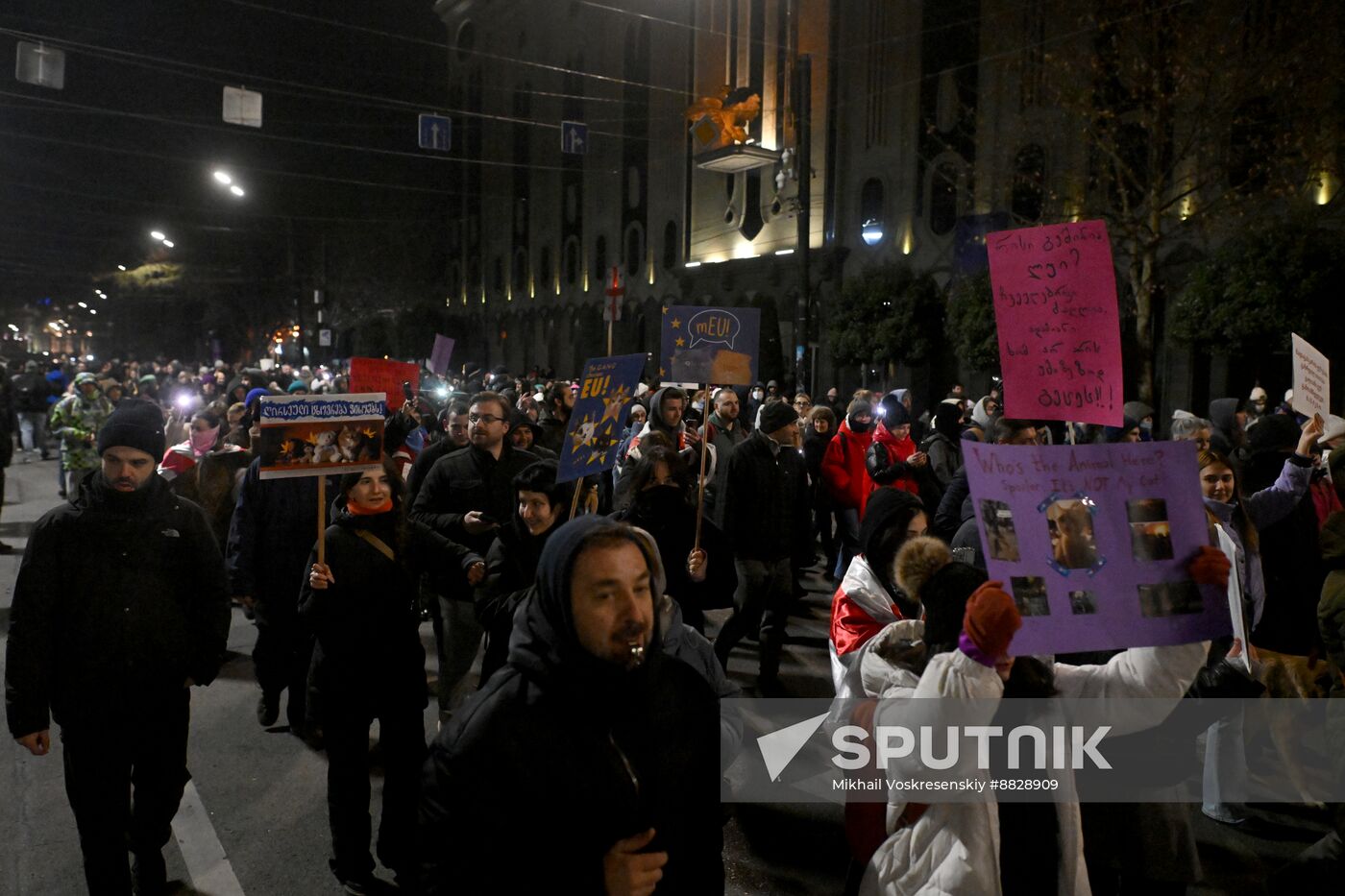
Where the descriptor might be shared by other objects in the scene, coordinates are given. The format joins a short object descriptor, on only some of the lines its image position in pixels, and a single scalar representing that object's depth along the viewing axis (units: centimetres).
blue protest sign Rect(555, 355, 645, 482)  552
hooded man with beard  216
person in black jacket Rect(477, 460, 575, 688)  466
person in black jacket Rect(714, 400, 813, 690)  703
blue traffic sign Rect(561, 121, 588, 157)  2600
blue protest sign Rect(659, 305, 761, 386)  774
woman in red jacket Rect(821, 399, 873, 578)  908
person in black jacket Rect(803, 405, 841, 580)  1016
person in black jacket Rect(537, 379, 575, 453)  997
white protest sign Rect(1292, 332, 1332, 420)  593
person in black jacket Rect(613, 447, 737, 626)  585
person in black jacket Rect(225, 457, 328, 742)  600
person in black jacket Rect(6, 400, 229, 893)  378
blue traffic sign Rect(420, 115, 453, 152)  2397
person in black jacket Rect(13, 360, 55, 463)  2016
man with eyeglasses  595
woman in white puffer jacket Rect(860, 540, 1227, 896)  281
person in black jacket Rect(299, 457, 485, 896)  432
